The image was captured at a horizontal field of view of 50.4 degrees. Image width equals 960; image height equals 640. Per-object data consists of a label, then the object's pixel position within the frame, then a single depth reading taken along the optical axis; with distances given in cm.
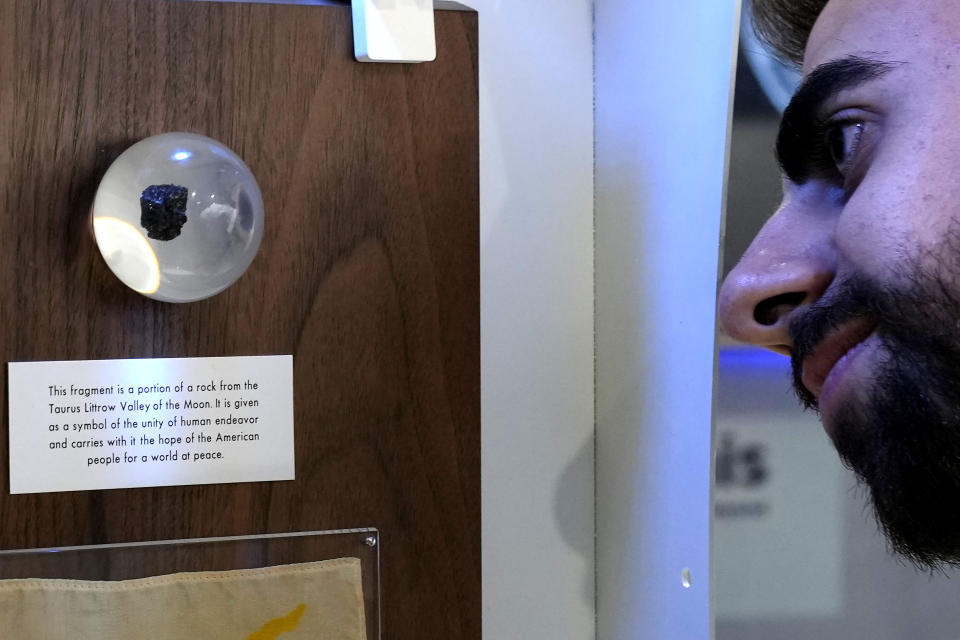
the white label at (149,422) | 86
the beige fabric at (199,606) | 86
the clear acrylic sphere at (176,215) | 80
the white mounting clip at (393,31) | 91
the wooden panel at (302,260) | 86
